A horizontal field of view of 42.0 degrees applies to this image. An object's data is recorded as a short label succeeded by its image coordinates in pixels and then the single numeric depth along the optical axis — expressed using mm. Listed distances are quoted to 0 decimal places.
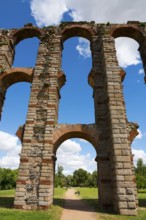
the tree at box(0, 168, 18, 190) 48250
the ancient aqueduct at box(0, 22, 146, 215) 10492
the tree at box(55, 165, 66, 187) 83688
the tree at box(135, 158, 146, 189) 39666
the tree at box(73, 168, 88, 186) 73062
